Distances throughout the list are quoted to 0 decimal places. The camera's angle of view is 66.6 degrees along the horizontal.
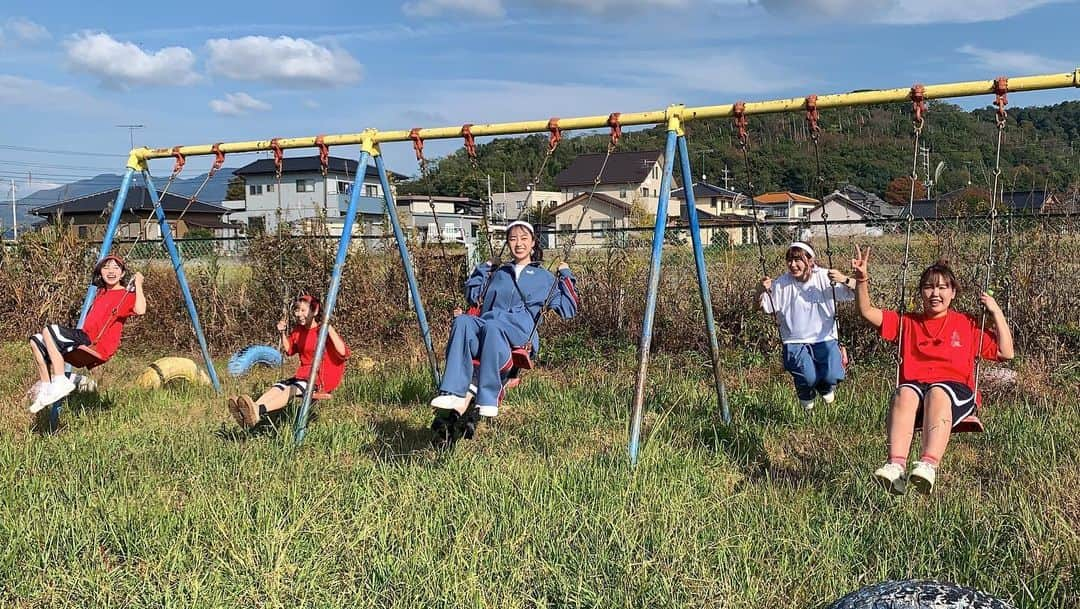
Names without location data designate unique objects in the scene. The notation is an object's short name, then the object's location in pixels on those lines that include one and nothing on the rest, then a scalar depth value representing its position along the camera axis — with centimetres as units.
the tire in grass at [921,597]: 217
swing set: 413
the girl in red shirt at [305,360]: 497
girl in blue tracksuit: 416
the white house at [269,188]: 3928
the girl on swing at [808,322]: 502
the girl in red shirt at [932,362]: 349
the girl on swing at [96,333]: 512
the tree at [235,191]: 7189
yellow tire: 677
